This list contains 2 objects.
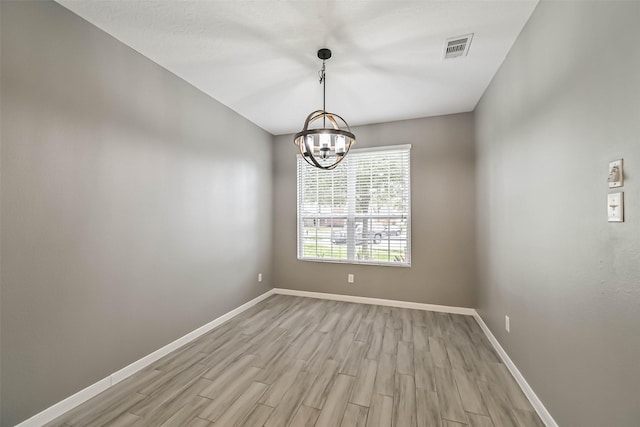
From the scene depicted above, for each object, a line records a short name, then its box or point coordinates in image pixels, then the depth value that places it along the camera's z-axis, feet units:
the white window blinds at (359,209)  13.05
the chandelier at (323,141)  6.74
